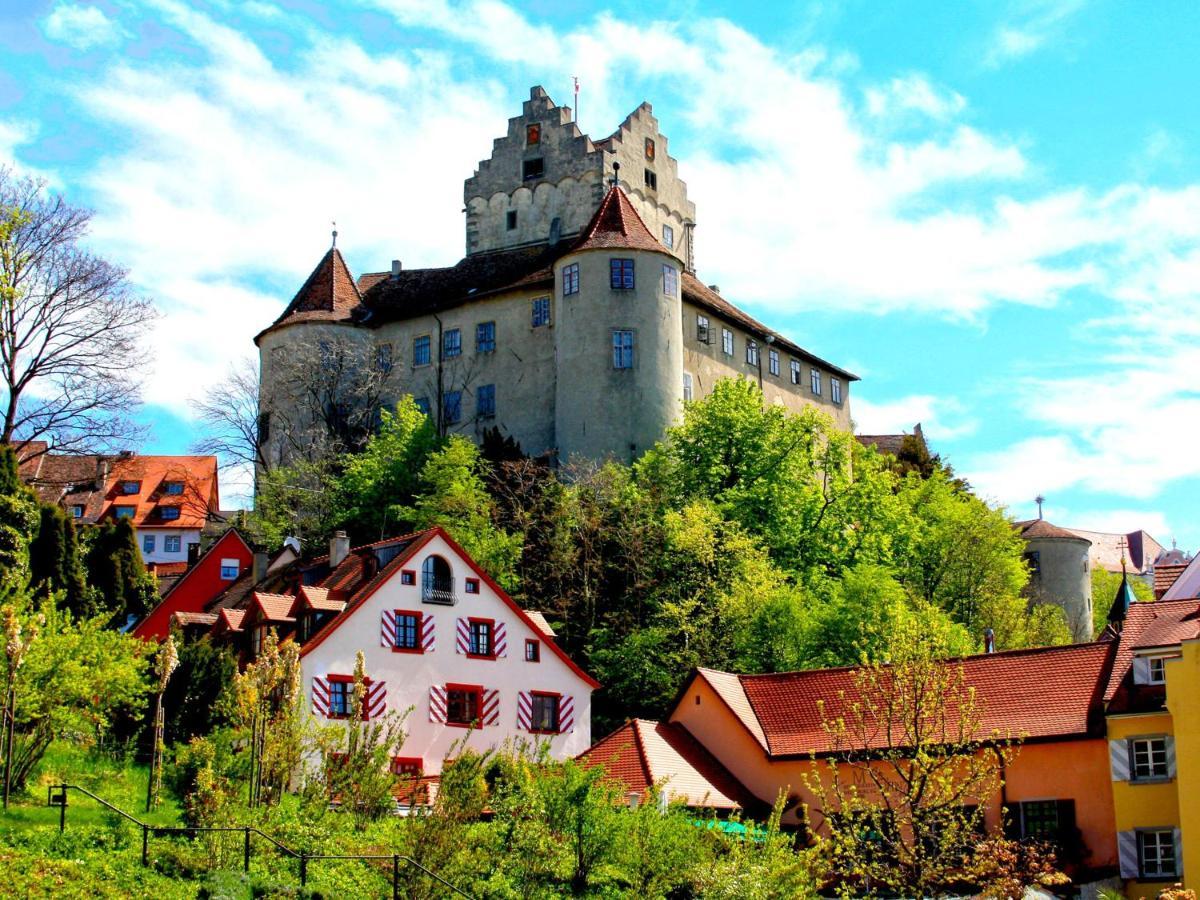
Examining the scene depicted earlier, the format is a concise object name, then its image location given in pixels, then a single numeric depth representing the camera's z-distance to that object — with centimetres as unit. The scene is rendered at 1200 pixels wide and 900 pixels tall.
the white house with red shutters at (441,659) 4000
